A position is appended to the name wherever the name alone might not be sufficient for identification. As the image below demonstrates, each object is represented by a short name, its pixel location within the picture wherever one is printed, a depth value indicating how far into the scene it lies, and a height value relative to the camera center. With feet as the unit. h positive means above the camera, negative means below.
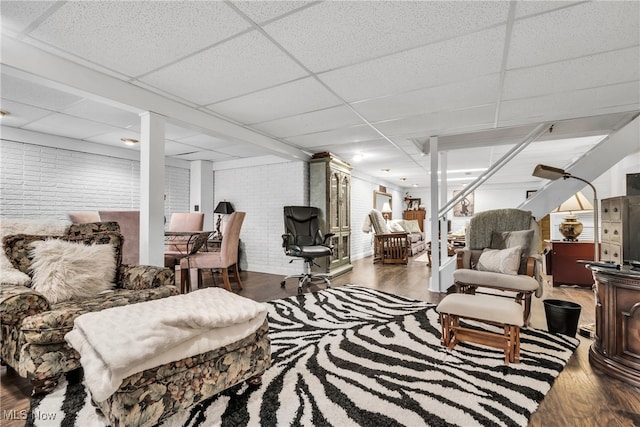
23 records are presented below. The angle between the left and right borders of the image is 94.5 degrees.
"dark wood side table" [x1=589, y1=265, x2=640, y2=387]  5.86 -2.24
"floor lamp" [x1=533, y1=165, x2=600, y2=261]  9.18 +1.46
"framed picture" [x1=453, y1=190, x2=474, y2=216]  33.88 +0.95
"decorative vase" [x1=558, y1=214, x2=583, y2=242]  14.32 -0.57
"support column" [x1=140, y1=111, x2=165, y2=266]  8.99 +0.73
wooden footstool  6.53 -2.31
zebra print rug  4.83 -3.29
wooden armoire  16.70 +0.93
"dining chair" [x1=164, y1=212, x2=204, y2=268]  16.34 -0.35
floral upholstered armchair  5.32 -1.75
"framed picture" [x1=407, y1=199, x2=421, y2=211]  36.83 +1.53
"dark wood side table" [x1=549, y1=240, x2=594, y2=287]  13.98 -2.25
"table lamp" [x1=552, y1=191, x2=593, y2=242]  13.30 +0.29
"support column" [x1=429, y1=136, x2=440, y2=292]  13.62 -0.18
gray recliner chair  8.98 -1.34
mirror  28.38 +1.76
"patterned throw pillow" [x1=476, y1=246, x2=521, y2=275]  9.48 -1.47
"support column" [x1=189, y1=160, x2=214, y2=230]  20.07 +1.89
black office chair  14.37 -0.94
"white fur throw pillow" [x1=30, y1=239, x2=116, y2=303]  6.59 -1.28
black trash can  8.18 -2.83
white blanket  3.92 -1.76
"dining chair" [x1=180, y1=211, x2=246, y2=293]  12.60 -1.82
